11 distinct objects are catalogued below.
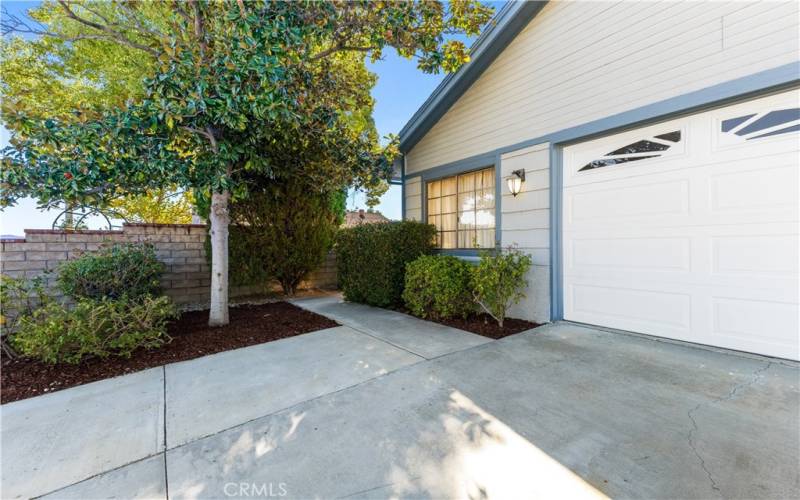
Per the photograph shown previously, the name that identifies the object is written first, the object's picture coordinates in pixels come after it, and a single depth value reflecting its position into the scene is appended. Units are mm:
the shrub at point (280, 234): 6180
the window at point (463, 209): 5598
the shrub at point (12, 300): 3289
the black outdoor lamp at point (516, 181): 4839
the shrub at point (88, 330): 2979
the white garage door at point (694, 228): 3039
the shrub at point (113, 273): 4121
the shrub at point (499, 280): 4297
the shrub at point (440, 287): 4648
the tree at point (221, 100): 3264
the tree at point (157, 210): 13125
